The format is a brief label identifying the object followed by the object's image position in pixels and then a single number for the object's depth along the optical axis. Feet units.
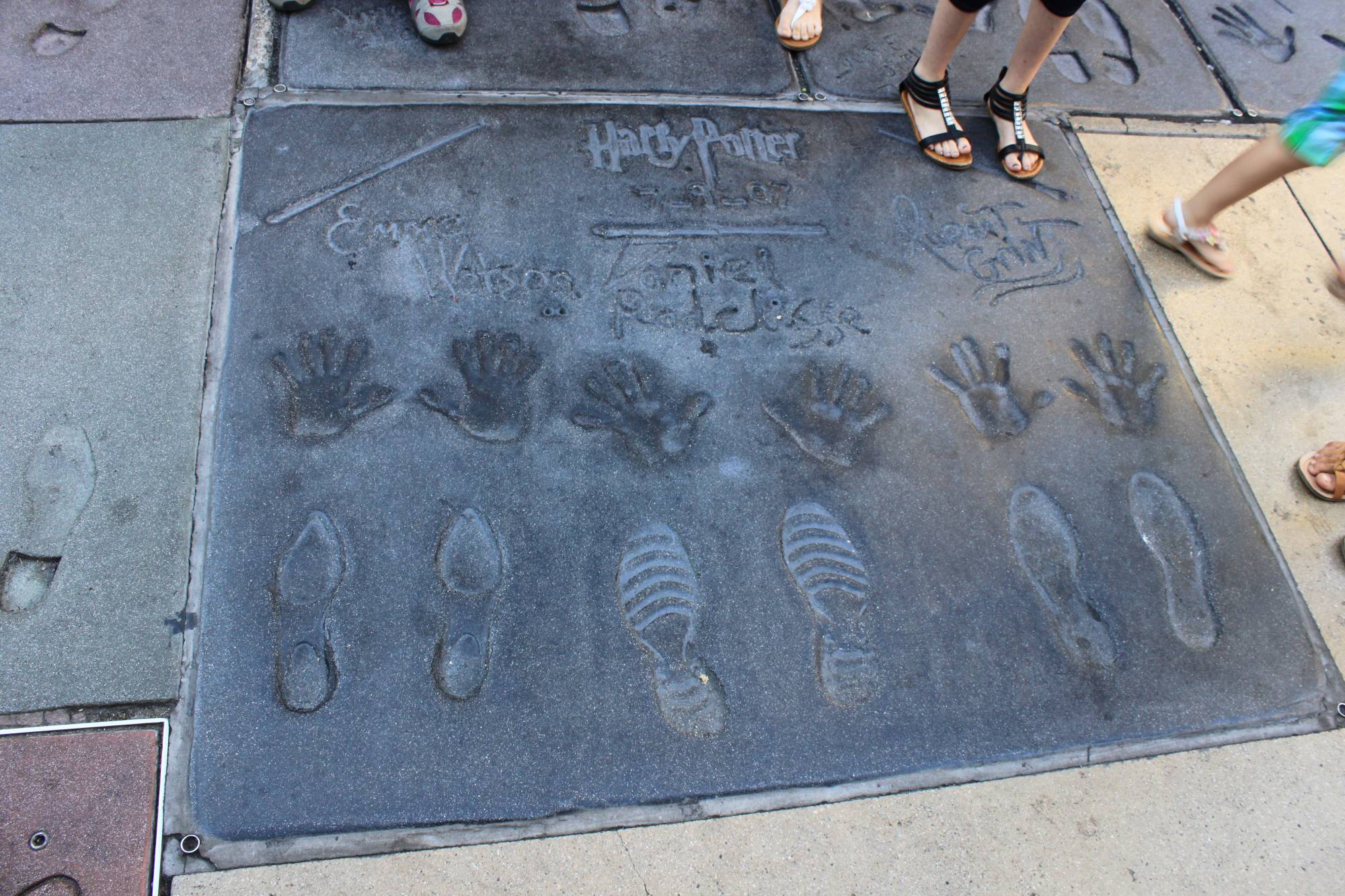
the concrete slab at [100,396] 4.47
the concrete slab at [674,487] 4.52
